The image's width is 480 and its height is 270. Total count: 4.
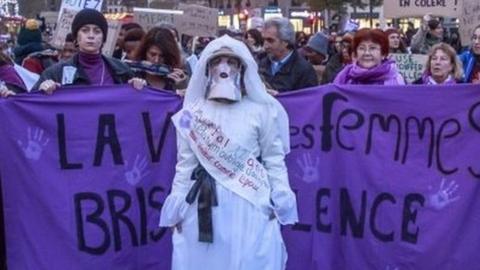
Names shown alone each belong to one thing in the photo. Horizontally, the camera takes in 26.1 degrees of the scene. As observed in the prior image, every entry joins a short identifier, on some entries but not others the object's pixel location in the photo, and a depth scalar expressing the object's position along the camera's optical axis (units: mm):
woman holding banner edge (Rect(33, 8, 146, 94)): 6371
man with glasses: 7484
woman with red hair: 7027
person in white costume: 5203
